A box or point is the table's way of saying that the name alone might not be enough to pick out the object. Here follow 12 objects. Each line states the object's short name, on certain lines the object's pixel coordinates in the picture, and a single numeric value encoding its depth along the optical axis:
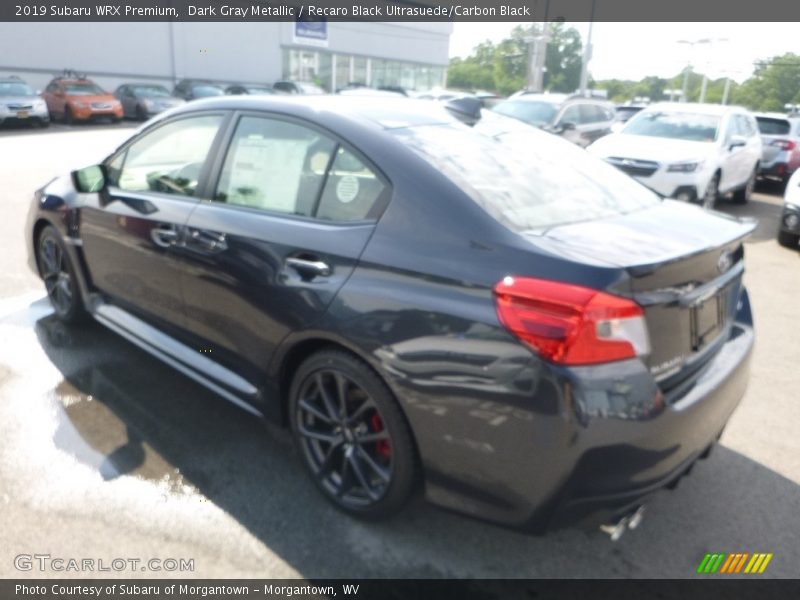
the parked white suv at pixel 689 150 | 8.73
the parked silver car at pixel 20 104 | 19.53
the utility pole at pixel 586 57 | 26.83
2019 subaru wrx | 2.03
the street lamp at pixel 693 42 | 45.96
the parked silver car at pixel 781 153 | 12.60
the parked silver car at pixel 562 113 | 12.98
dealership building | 28.70
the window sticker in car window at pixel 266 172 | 2.88
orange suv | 22.64
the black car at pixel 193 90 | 26.42
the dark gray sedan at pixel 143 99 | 25.30
